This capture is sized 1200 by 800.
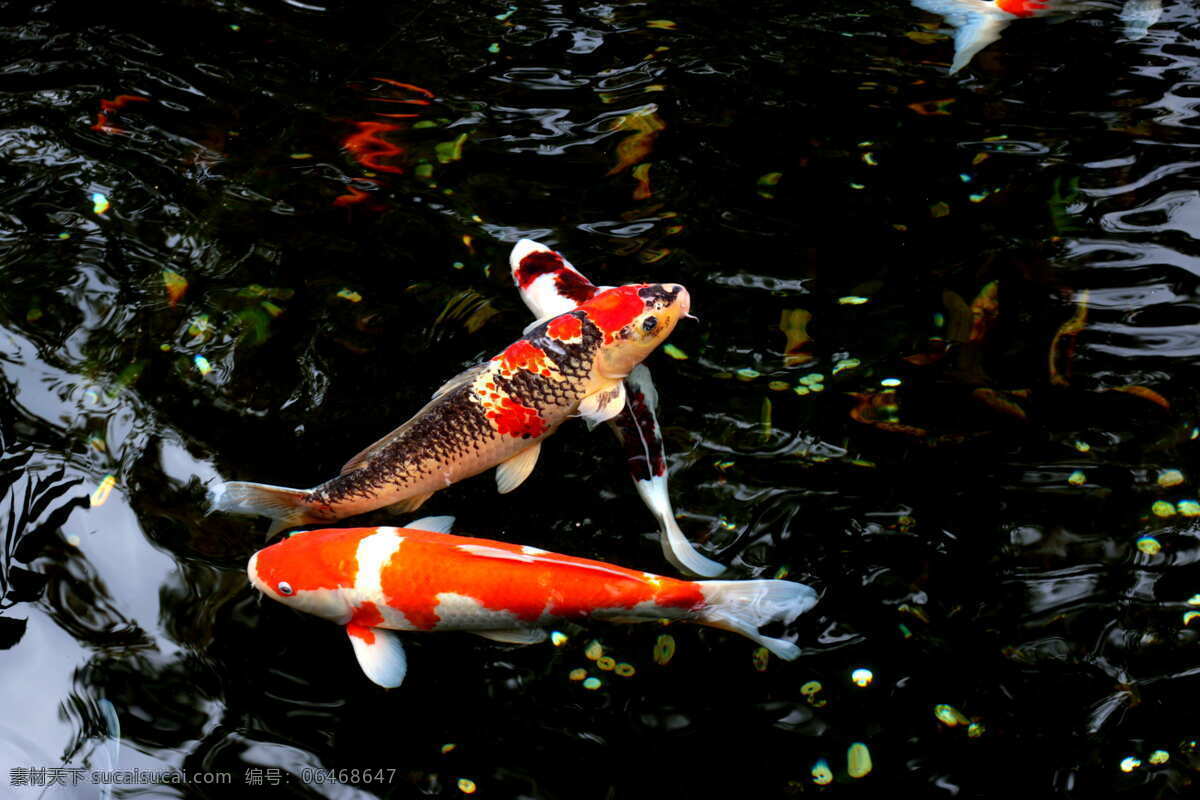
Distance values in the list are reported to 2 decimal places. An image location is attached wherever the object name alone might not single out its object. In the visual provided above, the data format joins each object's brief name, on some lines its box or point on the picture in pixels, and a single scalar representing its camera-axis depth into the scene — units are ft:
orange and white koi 8.55
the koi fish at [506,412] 9.47
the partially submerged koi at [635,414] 9.55
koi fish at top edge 15.42
